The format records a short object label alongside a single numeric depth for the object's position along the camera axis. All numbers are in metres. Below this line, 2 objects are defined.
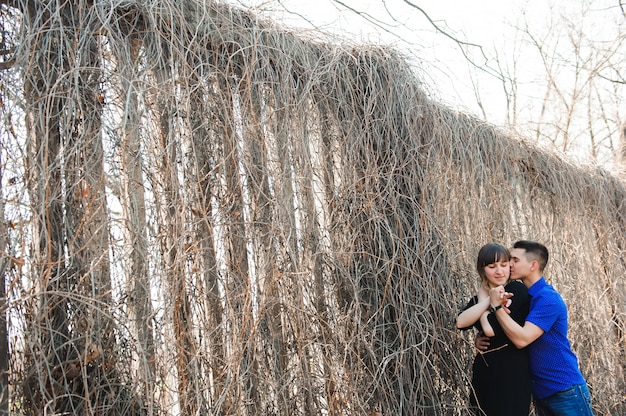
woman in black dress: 2.93
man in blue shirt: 2.94
